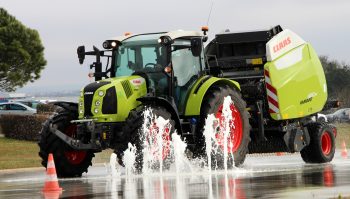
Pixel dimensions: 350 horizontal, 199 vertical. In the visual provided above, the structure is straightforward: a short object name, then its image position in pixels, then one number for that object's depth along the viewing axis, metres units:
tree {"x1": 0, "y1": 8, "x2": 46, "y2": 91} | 68.12
